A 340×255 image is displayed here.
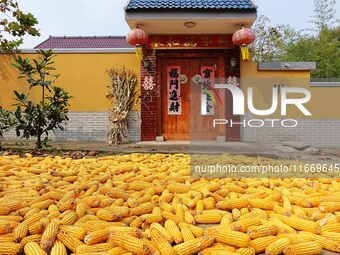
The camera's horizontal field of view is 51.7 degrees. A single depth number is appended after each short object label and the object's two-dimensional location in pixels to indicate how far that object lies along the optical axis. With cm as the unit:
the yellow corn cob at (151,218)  263
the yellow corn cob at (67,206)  283
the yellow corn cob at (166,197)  308
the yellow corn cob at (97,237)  228
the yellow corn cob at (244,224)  244
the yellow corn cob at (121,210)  269
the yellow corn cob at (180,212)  272
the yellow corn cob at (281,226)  248
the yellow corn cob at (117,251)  217
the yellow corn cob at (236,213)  272
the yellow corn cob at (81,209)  271
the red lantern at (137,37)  935
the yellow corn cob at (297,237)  231
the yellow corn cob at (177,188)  337
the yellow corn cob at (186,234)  233
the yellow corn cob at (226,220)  257
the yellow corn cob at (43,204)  285
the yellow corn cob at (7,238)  231
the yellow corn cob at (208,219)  271
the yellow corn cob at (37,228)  243
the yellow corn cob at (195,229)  241
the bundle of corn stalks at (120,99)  988
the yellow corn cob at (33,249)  217
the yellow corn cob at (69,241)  227
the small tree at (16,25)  1003
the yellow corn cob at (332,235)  236
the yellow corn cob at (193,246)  218
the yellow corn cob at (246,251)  219
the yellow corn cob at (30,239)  230
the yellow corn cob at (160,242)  212
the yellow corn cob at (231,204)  293
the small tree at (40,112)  731
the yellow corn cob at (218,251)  215
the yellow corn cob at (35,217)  252
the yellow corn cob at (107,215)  263
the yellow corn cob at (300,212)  276
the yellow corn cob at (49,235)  226
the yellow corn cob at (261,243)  227
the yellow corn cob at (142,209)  278
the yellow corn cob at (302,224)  251
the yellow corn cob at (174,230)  233
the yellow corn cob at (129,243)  216
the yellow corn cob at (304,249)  219
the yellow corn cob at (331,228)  249
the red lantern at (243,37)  926
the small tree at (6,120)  724
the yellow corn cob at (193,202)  296
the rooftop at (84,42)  1791
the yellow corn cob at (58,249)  219
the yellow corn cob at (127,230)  234
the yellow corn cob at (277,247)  220
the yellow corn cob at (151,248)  212
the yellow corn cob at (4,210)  274
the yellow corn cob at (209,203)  295
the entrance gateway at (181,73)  1026
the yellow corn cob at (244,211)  281
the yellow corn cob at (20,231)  236
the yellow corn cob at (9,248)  221
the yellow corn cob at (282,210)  281
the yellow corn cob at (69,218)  254
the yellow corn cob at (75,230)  237
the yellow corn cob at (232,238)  227
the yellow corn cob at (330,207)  287
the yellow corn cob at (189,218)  267
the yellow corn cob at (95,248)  219
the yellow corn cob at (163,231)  232
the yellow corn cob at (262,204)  296
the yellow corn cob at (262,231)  236
